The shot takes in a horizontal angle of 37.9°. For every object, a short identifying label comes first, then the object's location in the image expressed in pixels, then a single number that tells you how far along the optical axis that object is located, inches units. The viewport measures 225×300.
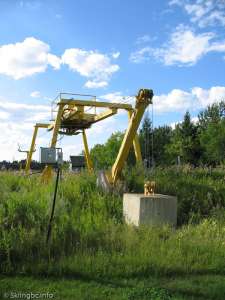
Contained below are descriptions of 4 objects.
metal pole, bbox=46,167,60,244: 215.8
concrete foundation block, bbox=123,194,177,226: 296.6
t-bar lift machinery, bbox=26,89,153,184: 375.9
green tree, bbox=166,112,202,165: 1542.8
